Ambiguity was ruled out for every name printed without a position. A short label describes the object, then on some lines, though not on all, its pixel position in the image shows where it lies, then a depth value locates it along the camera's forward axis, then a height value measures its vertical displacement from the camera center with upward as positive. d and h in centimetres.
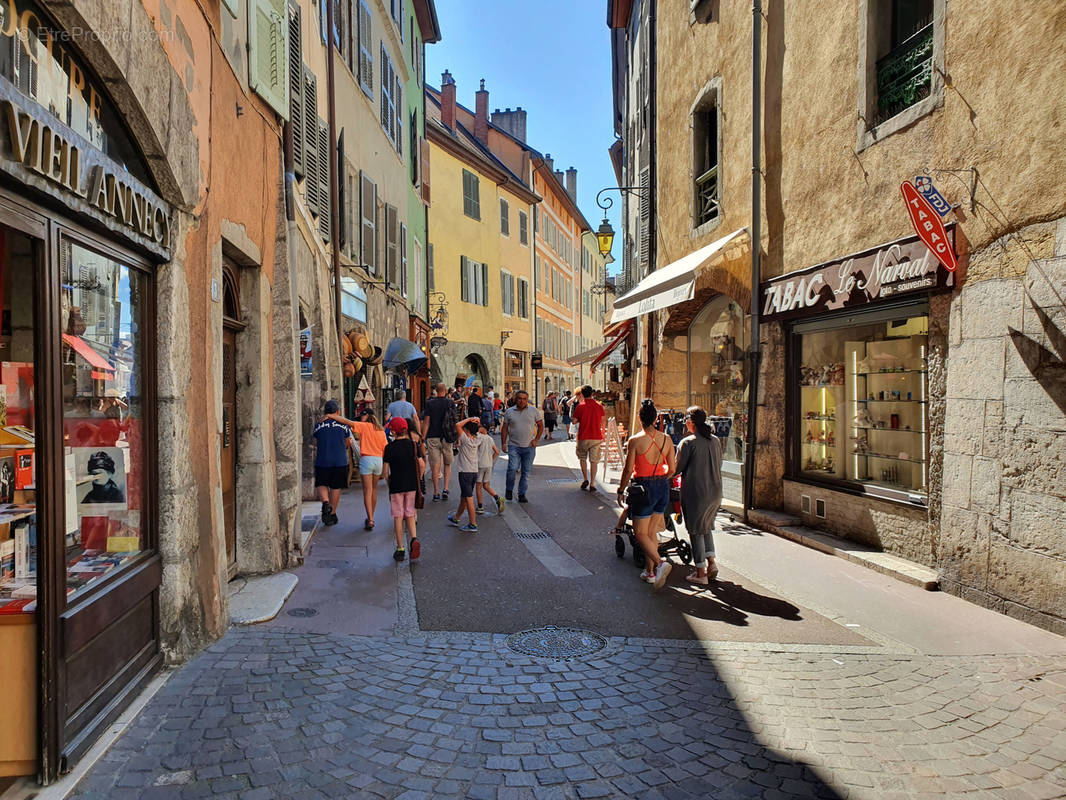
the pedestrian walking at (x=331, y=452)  911 -74
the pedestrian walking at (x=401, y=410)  1009 -27
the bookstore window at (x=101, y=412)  364 -11
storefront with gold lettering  310 -3
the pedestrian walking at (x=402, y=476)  759 -87
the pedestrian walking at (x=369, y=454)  899 -77
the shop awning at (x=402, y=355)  1569 +72
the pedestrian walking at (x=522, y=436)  1118 -70
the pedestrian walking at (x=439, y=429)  1116 -59
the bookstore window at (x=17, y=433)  323 -17
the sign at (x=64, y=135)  286 +110
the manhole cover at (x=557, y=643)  493 -171
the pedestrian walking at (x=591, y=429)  1250 -68
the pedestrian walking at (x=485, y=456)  962 -87
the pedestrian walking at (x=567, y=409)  2861 -81
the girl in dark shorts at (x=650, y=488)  668 -89
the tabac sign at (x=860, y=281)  640 +101
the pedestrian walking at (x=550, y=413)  2639 -87
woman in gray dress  658 -88
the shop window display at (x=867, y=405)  722 -21
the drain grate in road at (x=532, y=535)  880 -171
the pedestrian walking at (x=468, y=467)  920 -96
